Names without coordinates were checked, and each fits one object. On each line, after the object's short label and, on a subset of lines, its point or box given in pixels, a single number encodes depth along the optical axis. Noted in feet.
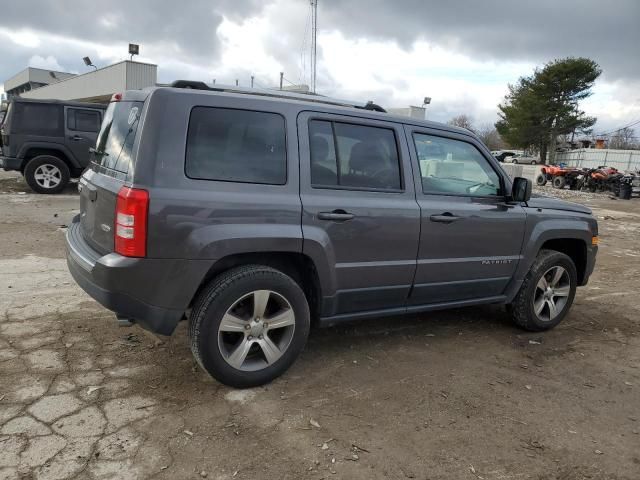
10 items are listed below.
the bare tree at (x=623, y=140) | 218.34
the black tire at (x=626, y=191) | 75.77
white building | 76.79
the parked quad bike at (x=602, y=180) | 78.28
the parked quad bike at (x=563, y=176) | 83.05
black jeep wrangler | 35.86
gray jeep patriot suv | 9.71
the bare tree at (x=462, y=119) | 229.54
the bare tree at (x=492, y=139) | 239.69
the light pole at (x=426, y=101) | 79.87
